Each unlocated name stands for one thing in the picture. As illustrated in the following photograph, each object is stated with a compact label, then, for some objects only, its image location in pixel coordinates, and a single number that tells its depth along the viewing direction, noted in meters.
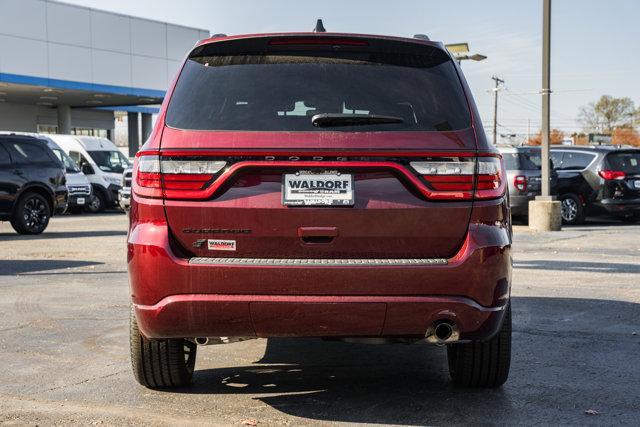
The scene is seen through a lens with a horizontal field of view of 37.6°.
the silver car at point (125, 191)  24.09
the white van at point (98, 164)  27.91
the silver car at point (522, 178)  20.33
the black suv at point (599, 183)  20.17
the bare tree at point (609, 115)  107.74
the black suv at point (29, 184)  17.23
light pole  18.05
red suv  4.21
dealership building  37.22
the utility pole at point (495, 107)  78.75
